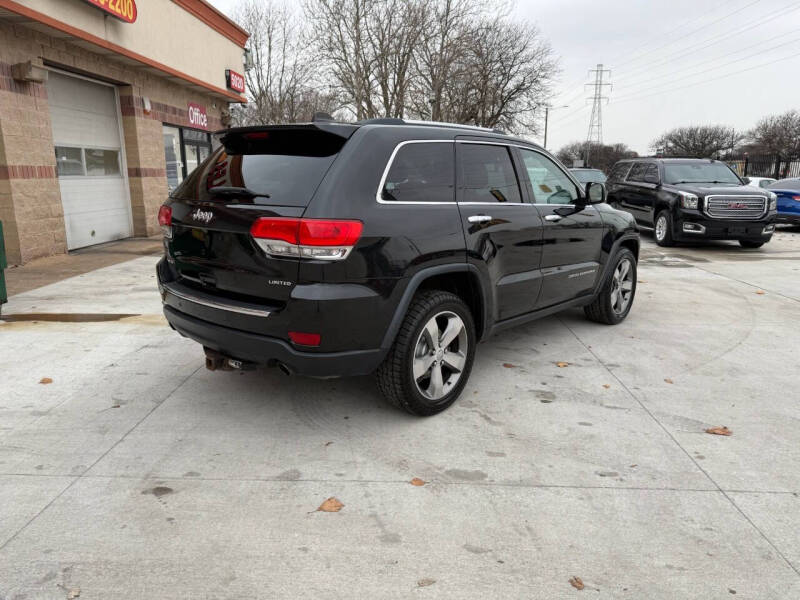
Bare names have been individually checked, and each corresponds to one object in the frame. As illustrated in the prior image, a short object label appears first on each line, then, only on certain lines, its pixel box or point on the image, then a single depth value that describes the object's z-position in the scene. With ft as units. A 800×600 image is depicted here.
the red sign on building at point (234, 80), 54.13
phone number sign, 32.40
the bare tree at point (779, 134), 195.31
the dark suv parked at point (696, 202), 36.58
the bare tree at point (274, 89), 127.44
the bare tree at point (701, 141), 244.42
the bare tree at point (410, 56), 99.81
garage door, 33.86
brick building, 28.84
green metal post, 18.81
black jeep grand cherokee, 9.93
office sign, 50.24
